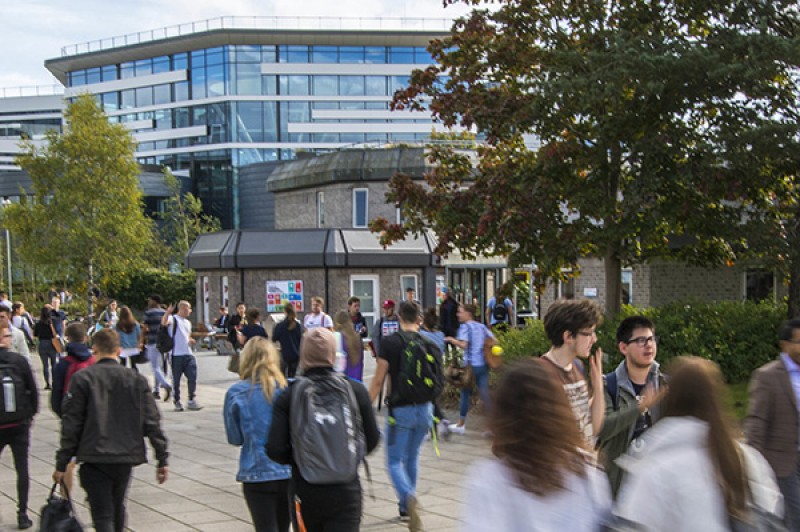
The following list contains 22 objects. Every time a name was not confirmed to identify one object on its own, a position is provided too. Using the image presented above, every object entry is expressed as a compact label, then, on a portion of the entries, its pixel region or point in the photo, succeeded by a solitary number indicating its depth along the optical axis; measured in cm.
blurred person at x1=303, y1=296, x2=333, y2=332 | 1539
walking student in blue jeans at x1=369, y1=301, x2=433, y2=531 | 748
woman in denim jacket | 566
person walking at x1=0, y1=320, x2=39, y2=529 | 736
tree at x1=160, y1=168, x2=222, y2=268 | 6031
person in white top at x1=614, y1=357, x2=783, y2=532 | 293
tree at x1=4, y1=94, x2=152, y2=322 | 3819
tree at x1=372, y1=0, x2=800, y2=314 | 1359
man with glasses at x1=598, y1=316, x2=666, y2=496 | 487
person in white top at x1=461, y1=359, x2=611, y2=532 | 274
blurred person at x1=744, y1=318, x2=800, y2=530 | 551
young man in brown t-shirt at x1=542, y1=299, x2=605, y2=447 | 499
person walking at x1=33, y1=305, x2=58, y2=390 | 1778
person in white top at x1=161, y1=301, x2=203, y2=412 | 1534
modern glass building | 6981
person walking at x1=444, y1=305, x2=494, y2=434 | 1230
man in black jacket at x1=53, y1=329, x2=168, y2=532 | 591
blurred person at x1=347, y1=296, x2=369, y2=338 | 1627
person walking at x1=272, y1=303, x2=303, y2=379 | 1394
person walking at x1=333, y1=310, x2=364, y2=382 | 1226
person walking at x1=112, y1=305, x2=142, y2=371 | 1529
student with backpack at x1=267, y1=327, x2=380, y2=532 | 488
